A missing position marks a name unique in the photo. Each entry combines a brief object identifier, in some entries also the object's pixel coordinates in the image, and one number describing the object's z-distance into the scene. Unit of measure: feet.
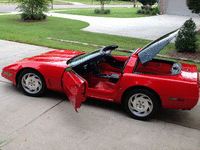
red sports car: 12.21
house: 88.89
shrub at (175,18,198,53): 28.14
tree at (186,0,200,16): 42.09
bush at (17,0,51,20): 52.06
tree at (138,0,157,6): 90.81
